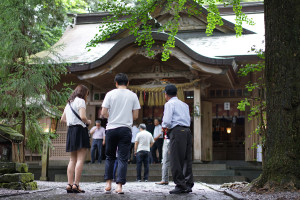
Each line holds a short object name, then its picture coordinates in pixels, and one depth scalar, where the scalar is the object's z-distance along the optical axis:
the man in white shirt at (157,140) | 13.10
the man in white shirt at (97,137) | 13.67
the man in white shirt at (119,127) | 5.86
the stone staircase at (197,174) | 11.12
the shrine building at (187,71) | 12.93
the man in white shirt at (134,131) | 13.86
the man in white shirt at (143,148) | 10.77
